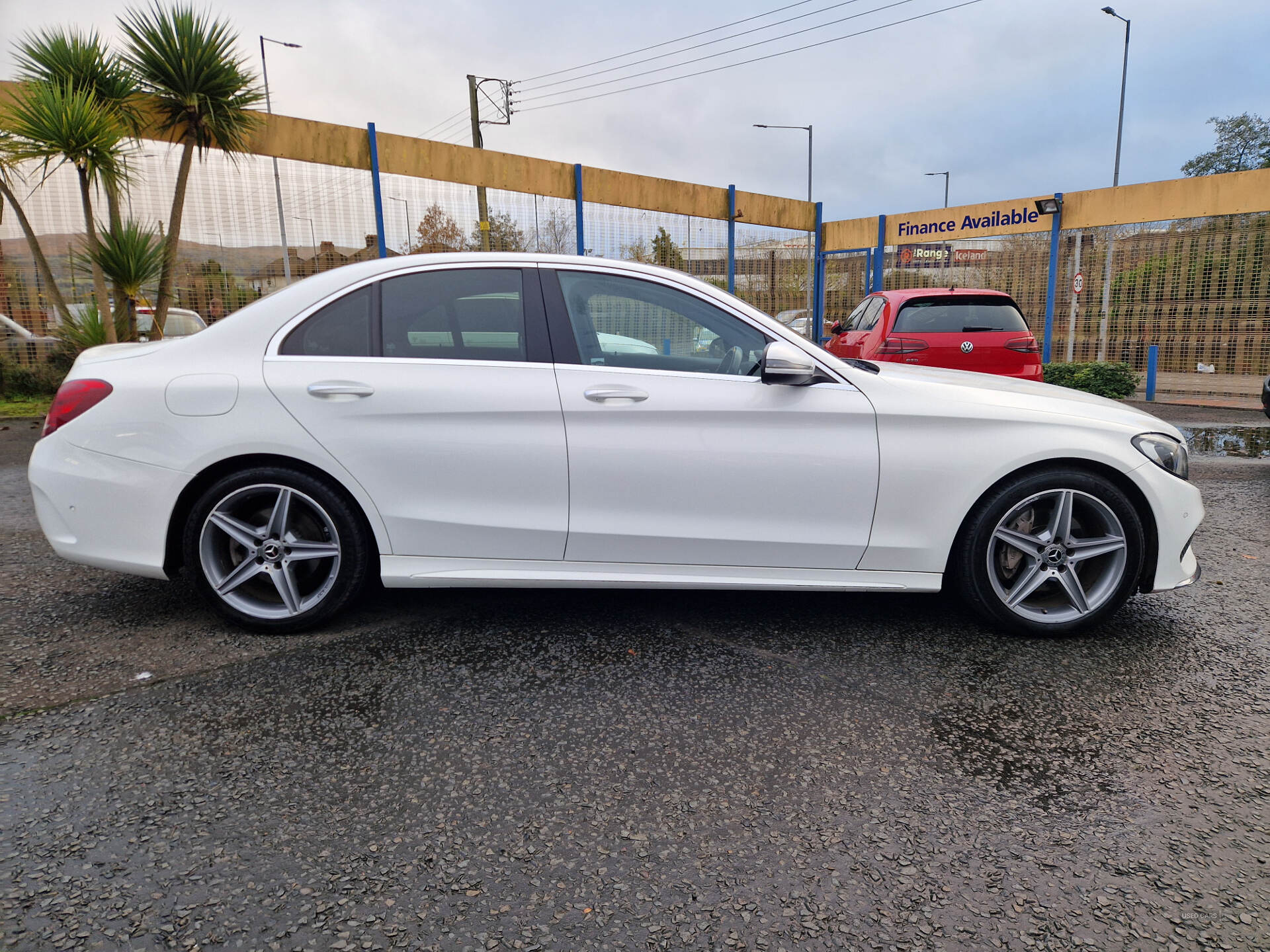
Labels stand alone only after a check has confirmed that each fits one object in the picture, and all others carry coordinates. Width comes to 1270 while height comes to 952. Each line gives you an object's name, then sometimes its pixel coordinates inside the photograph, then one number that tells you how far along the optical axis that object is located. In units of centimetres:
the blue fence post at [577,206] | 1348
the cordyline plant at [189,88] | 941
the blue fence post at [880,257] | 1833
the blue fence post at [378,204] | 1141
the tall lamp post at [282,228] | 1060
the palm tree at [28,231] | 955
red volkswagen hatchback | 811
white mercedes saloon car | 331
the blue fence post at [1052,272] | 1568
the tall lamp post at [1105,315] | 1542
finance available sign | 1609
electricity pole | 1238
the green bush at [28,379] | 1106
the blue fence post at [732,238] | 1574
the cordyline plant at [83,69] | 925
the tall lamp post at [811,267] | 1814
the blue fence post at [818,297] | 1820
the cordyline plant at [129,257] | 923
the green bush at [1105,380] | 1327
